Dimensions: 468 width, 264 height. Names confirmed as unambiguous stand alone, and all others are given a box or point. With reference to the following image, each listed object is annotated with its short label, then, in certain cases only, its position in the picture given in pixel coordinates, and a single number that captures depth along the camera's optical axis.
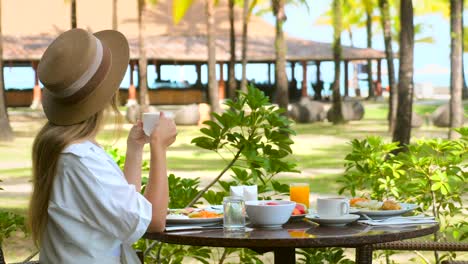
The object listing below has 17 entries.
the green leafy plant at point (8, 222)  4.13
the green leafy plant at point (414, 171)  4.27
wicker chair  3.06
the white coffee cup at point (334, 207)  2.71
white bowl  2.67
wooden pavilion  30.70
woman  2.34
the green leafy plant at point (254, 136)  3.65
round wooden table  2.46
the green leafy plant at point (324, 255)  3.94
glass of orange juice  3.03
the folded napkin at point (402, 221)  2.72
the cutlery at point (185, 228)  2.66
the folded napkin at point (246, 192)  2.97
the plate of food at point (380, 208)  2.80
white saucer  2.68
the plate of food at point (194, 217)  2.72
